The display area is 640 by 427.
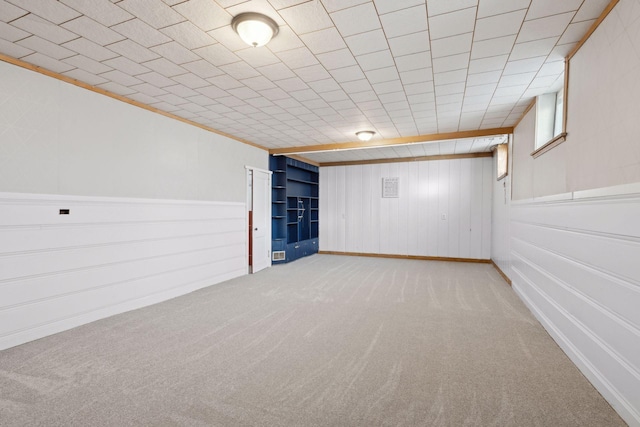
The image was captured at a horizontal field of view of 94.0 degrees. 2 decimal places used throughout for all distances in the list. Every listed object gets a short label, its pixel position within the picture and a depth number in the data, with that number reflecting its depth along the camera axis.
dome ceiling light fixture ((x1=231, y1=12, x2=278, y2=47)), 2.17
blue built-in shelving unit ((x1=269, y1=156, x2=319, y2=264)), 7.03
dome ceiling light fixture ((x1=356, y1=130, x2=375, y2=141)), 5.28
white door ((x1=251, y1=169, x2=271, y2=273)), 6.19
